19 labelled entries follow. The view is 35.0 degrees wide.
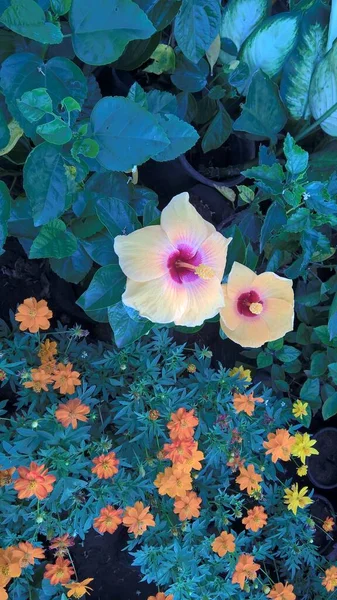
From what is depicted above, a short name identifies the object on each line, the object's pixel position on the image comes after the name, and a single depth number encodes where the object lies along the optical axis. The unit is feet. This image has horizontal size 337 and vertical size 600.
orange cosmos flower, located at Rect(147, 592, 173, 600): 3.37
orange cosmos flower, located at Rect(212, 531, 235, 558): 3.33
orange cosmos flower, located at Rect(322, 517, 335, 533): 4.03
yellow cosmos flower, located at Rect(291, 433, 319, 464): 3.55
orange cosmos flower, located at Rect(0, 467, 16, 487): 3.01
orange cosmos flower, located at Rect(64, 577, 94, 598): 3.07
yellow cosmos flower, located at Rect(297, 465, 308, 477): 3.80
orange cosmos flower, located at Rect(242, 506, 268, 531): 3.45
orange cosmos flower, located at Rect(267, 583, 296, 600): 3.52
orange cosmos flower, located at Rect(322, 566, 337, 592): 3.73
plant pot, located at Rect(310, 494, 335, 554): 5.08
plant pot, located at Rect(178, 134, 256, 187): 4.04
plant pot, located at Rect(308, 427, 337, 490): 5.19
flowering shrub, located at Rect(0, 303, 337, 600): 3.04
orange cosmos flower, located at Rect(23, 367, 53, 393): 3.07
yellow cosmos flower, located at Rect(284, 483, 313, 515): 3.58
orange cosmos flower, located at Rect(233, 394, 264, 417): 3.31
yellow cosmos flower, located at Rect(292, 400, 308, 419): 3.72
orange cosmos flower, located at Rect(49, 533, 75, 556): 3.06
